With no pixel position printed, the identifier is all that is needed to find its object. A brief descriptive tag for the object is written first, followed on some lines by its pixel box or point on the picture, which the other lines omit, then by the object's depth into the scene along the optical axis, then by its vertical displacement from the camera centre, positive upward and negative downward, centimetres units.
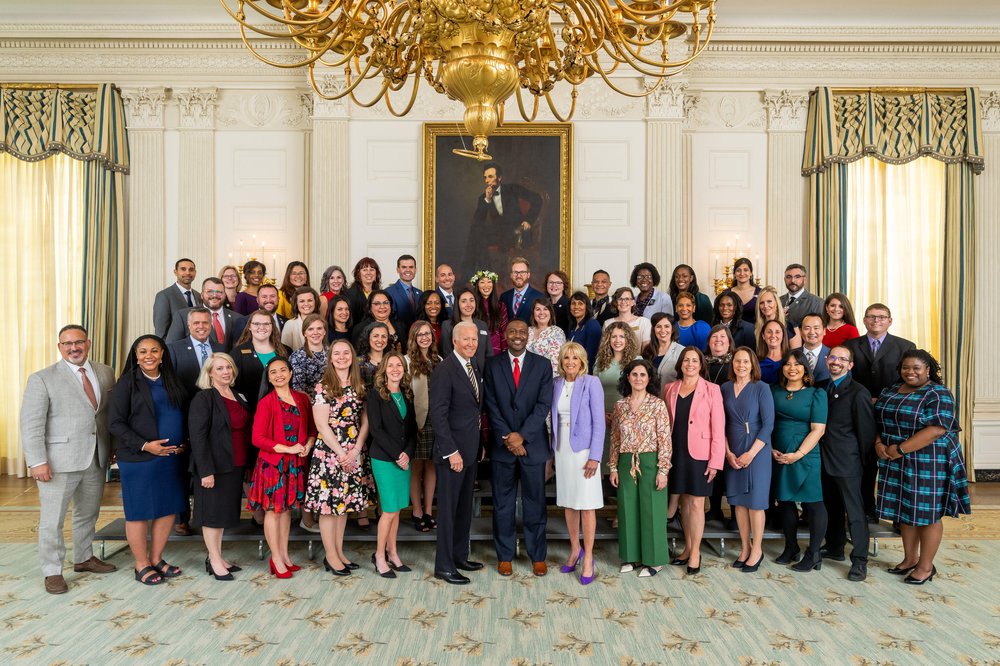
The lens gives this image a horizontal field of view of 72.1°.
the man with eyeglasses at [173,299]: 600 +25
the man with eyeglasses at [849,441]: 477 -79
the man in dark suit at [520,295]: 627 +30
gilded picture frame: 793 +143
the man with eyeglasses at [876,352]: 539 -19
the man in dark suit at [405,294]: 627 +31
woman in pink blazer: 477 -77
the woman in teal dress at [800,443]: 481 -81
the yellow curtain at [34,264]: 795 +72
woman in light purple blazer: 468 -76
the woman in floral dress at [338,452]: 461 -84
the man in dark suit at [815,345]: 518 -13
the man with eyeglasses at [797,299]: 628 +27
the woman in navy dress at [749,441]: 481 -79
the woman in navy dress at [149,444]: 451 -77
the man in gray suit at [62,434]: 443 -71
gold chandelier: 293 +133
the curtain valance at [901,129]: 780 +227
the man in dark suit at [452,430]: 459 -69
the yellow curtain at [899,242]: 805 +102
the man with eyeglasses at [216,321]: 573 +5
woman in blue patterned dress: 453 -87
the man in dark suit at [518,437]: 468 -75
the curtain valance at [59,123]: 770 +230
